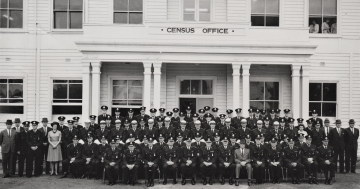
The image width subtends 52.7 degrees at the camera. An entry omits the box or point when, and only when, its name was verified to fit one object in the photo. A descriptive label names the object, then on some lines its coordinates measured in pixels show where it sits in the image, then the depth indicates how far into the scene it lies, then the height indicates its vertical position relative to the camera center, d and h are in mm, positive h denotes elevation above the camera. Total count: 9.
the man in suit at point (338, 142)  13398 -1656
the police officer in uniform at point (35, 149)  12547 -1856
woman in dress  12703 -1831
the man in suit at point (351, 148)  13500 -1875
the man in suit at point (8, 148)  12586 -1830
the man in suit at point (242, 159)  11695 -2053
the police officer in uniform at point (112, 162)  11547 -2118
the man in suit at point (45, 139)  12969 -1560
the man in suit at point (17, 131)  12750 -1286
